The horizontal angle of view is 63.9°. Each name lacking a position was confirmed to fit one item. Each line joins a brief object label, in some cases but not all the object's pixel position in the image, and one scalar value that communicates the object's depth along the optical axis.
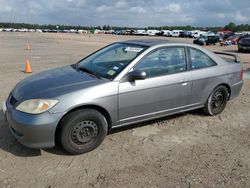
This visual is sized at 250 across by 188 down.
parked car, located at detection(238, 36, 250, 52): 15.89
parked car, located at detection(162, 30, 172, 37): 50.98
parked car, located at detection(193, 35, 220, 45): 25.33
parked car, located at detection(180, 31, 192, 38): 44.62
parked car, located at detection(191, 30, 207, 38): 42.79
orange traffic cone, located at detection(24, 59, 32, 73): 7.57
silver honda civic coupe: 2.67
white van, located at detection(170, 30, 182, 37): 49.14
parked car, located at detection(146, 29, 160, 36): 57.50
